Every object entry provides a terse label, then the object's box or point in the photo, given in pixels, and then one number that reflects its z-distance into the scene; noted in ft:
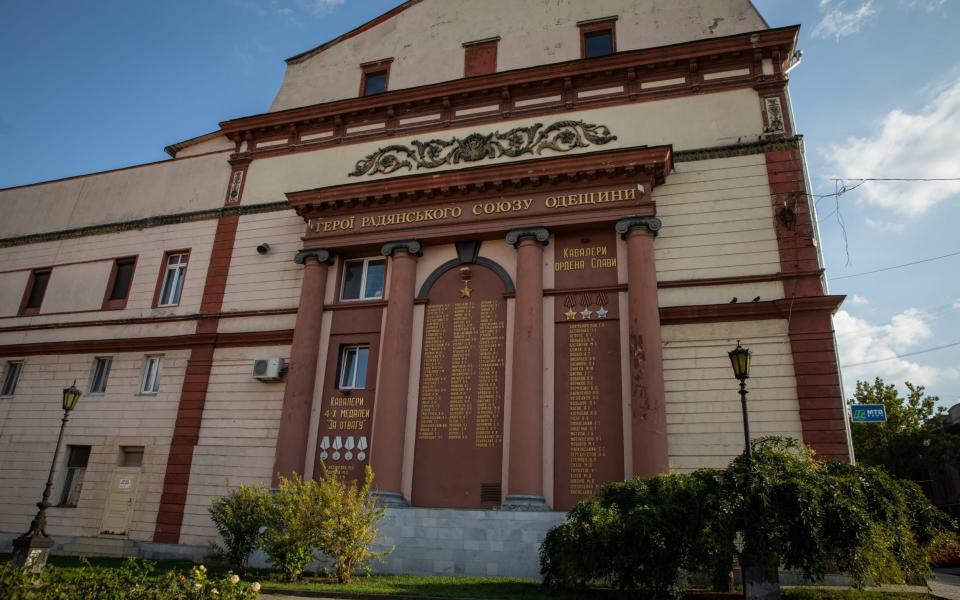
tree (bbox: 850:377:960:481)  118.21
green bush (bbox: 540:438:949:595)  28.04
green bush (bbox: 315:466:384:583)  39.93
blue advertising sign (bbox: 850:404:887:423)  54.75
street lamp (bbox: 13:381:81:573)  40.24
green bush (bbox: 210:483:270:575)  43.91
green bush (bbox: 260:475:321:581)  39.65
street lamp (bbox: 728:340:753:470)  36.47
